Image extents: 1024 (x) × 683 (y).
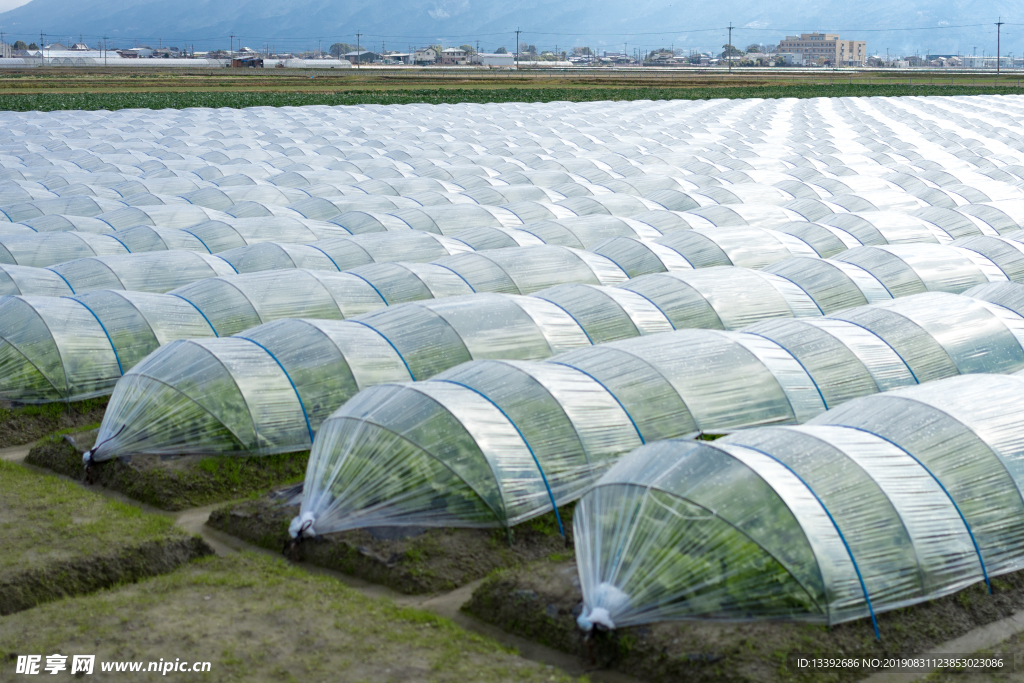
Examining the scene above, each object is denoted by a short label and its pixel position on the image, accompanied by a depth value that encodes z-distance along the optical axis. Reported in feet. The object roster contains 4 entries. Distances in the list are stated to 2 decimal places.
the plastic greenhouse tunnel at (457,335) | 72.43
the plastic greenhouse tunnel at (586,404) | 59.47
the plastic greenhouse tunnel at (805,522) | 47.16
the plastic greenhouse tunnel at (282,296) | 85.05
